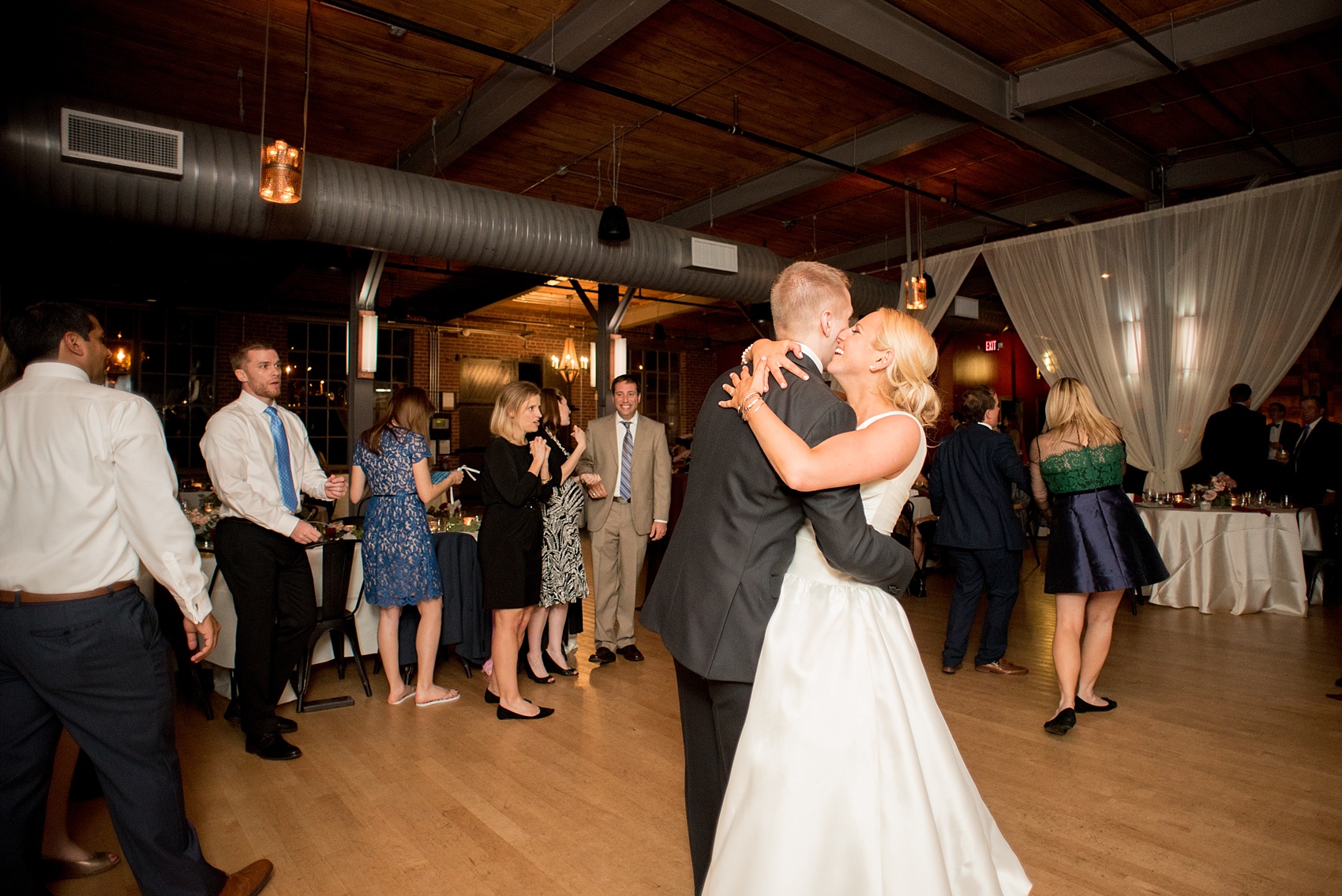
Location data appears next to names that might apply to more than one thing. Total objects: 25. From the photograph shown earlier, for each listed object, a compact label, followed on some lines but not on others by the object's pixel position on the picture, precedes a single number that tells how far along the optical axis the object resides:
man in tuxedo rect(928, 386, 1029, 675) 4.44
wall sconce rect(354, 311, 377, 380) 6.95
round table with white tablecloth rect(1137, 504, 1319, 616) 5.82
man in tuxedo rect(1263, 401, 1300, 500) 7.15
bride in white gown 1.55
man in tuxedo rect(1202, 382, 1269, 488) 6.60
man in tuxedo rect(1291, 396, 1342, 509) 6.72
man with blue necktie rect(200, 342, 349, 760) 3.25
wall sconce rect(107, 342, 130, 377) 10.28
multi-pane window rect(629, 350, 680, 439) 16.70
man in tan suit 4.69
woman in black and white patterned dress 4.04
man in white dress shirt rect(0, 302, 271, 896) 1.90
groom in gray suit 1.60
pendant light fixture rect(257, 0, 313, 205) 3.91
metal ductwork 4.15
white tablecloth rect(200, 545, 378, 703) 3.79
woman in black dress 3.61
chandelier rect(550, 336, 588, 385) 13.59
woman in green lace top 3.45
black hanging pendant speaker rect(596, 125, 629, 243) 6.08
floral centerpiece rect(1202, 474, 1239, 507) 6.16
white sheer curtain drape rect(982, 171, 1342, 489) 5.97
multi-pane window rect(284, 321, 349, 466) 12.34
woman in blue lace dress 3.87
